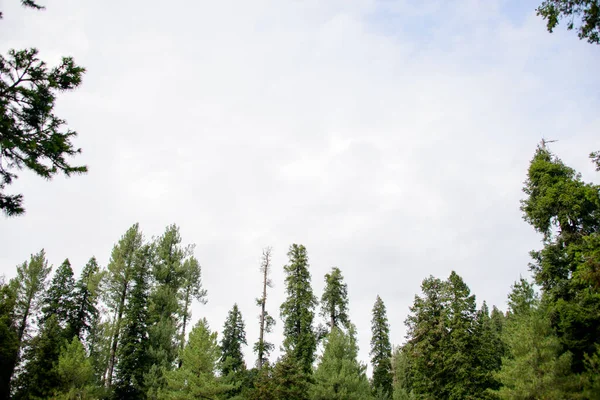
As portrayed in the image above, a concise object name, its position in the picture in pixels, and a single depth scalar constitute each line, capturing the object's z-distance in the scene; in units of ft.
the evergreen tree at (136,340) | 90.74
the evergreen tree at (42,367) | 78.12
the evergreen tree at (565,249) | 61.91
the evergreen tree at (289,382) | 71.05
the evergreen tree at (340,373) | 73.00
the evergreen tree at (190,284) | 104.58
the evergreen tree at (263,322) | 103.76
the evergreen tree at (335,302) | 114.32
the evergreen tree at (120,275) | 95.85
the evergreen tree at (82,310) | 109.70
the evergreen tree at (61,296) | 108.88
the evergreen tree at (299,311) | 104.17
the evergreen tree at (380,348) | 128.57
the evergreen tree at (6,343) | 85.04
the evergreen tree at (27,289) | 98.43
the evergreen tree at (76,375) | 73.97
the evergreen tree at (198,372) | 66.03
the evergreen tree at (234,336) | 143.01
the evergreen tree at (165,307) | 89.25
